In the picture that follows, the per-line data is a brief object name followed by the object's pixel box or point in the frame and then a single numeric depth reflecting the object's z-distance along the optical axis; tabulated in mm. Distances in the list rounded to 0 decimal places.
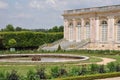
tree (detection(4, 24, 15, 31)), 85062
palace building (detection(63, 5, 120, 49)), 49531
